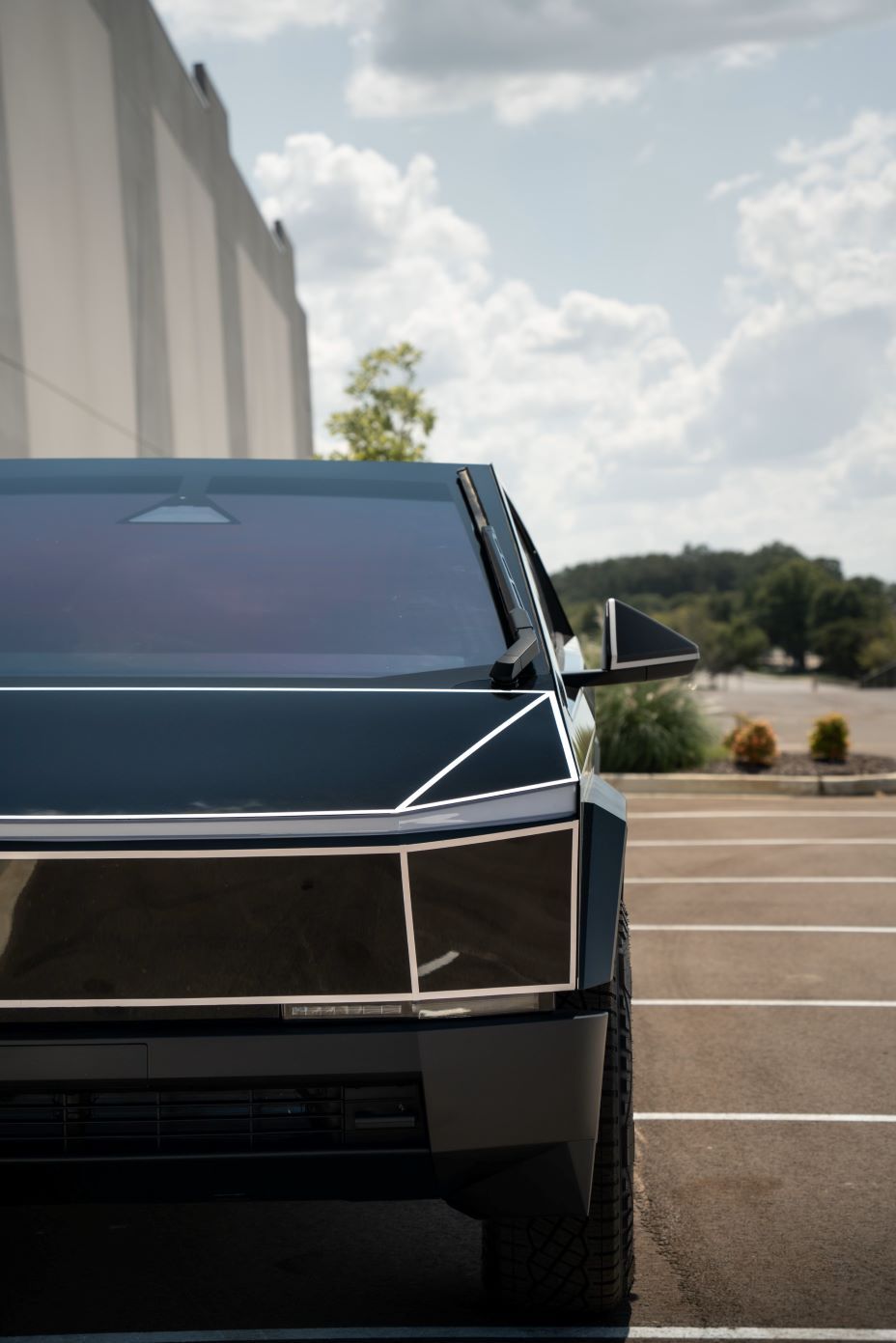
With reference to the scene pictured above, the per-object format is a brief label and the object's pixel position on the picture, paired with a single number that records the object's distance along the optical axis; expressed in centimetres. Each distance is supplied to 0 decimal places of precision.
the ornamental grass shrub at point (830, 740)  1775
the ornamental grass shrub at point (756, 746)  1717
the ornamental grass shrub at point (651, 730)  1714
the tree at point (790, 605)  16238
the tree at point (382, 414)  4106
